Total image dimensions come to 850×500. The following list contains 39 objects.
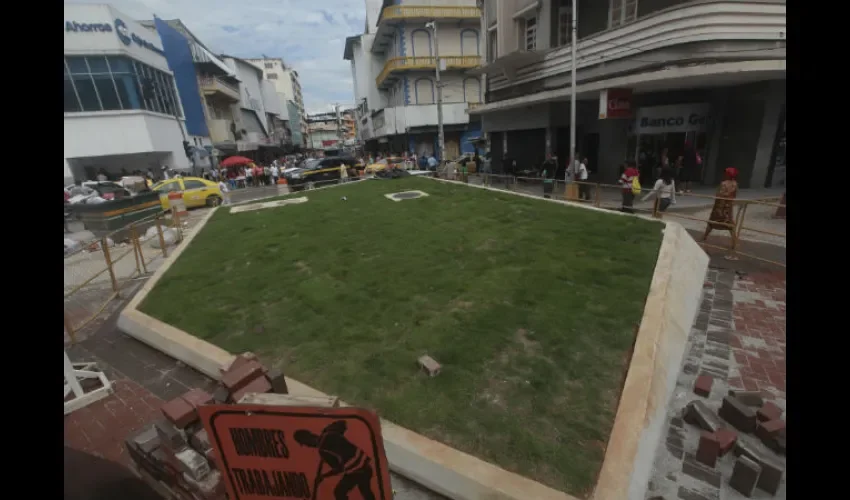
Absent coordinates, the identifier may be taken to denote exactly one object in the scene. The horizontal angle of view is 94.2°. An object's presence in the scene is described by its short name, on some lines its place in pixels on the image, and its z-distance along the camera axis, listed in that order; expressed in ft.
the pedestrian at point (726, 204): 29.12
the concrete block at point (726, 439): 12.32
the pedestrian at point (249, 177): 100.07
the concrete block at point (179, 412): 11.27
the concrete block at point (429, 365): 14.44
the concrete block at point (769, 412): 13.16
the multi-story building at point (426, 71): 129.18
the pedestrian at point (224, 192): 68.88
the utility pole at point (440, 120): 76.28
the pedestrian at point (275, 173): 97.96
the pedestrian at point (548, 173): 50.01
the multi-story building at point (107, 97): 92.27
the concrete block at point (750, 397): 14.21
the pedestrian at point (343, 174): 76.05
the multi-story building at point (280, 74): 304.30
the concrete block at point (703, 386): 15.28
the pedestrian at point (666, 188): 34.86
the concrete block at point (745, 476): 11.07
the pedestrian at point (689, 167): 52.16
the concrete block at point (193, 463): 10.59
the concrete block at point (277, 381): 12.91
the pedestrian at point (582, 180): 48.49
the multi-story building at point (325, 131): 399.85
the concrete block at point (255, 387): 12.05
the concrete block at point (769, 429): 12.78
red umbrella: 101.55
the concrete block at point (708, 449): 12.06
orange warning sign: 6.43
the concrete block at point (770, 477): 11.07
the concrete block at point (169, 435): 11.14
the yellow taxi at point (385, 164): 95.10
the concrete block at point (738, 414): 13.35
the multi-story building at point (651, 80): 41.63
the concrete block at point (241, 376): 12.38
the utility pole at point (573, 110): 47.67
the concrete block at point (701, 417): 13.35
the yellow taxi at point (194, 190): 62.23
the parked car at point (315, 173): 74.95
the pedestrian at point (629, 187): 37.28
